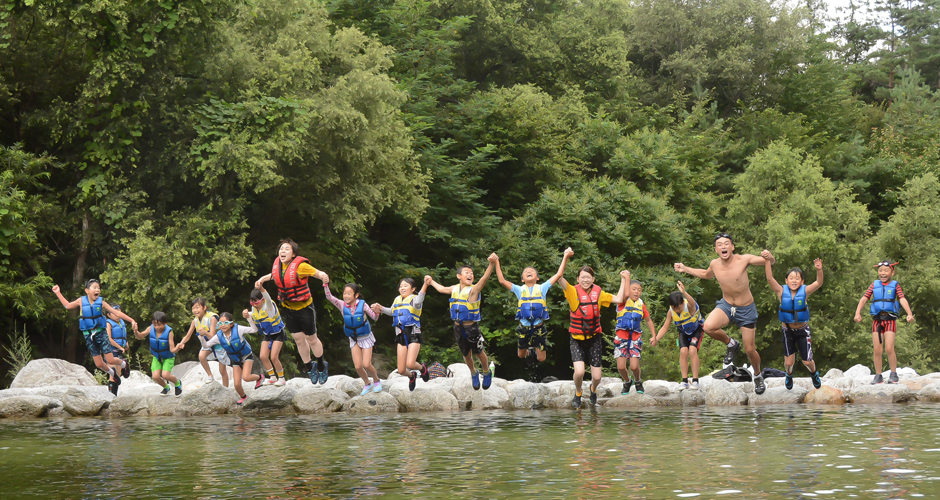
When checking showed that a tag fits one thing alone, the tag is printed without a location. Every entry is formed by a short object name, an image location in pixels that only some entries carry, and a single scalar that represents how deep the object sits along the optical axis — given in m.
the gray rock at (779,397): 16.30
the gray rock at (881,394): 15.98
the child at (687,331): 17.02
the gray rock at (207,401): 16.55
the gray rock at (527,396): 16.67
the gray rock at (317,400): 16.44
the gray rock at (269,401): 16.44
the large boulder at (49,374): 20.25
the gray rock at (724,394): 16.33
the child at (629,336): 16.03
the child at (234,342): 16.42
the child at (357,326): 16.38
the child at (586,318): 14.73
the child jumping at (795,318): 15.17
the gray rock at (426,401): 16.38
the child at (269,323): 16.69
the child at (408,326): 16.25
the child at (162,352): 17.56
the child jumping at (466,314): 15.62
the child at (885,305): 16.27
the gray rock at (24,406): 16.45
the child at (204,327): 16.91
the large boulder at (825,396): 15.91
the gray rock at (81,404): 16.84
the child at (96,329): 17.98
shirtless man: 14.72
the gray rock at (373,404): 16.31
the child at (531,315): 15.57
